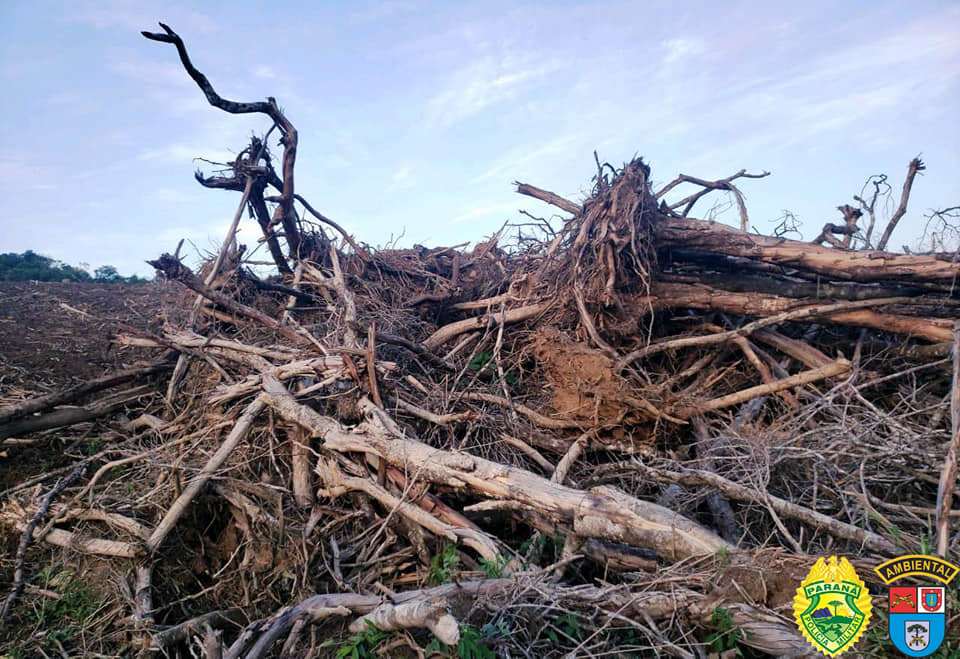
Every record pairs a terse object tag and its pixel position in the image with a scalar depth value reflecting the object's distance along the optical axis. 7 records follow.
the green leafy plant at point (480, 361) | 4.72
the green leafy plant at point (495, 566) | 2.57
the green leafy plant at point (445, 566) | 2.73
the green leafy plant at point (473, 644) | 2.11
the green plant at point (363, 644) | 2.39
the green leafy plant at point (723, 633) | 2.16
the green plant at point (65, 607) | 3.00
